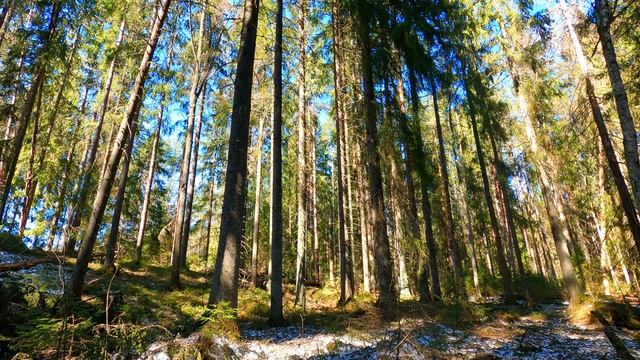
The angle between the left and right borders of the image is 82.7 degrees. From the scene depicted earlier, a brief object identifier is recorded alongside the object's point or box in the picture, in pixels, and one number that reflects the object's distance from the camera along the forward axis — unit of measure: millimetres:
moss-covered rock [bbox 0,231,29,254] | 13828
